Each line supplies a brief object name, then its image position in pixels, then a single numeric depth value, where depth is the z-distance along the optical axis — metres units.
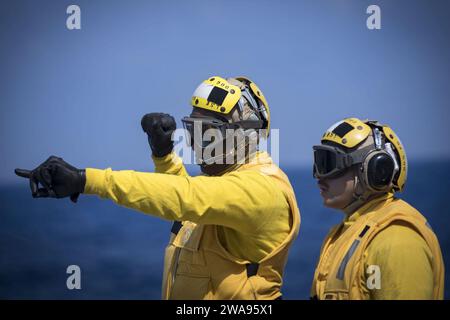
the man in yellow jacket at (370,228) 6.50
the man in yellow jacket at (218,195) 6.87
